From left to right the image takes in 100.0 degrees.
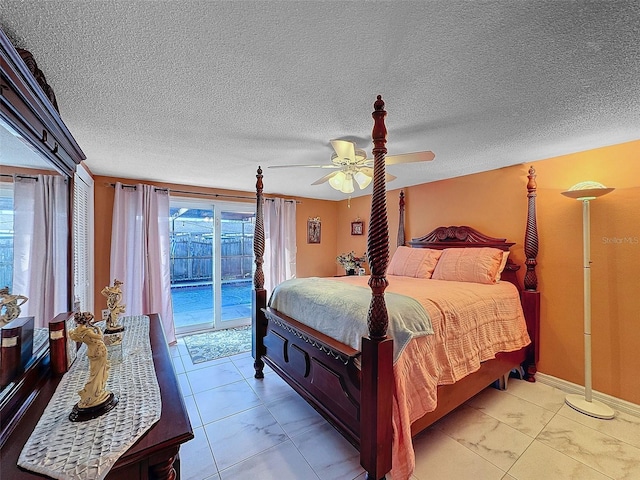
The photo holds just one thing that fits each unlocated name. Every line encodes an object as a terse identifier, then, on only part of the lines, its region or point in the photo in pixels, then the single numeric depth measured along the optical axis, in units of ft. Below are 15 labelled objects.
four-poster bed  4.75
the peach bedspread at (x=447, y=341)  4.92
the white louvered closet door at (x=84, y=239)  8.21
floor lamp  7.08
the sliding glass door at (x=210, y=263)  13.10
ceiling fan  6.27
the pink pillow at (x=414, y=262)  10.28
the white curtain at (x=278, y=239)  14.87
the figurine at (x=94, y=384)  2.78
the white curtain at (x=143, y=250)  10.84
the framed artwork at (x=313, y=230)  16.62
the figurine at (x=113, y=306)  4.85
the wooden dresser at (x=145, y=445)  2.26
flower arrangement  14.69
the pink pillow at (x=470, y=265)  8.59
